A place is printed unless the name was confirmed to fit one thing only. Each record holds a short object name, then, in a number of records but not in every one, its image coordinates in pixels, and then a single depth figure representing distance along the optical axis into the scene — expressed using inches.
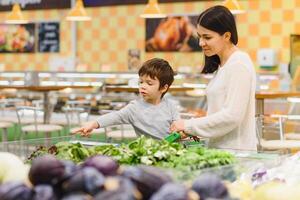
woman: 116.0
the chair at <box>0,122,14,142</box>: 351.3
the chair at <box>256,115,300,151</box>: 247.8
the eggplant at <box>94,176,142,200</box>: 52.7
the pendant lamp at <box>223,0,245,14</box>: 395.2
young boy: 141.3
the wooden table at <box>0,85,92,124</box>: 382.1
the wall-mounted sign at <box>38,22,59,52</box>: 605.9
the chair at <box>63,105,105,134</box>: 354.7
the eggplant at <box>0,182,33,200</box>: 55.9
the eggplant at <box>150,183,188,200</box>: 54.1
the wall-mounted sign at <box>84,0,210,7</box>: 553.2
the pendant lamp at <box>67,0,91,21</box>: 470.0
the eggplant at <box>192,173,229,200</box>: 58.4
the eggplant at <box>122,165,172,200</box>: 57.8
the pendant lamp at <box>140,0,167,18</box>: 450.0
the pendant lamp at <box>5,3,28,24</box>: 494.6
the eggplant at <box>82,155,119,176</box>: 62.1
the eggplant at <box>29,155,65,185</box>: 59.1
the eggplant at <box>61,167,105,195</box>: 56.8
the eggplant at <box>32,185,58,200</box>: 56.1
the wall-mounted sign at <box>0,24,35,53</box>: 622.8
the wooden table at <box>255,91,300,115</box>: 292.2
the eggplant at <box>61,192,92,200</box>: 54.3
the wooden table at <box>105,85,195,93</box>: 337.0
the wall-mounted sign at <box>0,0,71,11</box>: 584.7
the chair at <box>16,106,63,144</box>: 326.0
